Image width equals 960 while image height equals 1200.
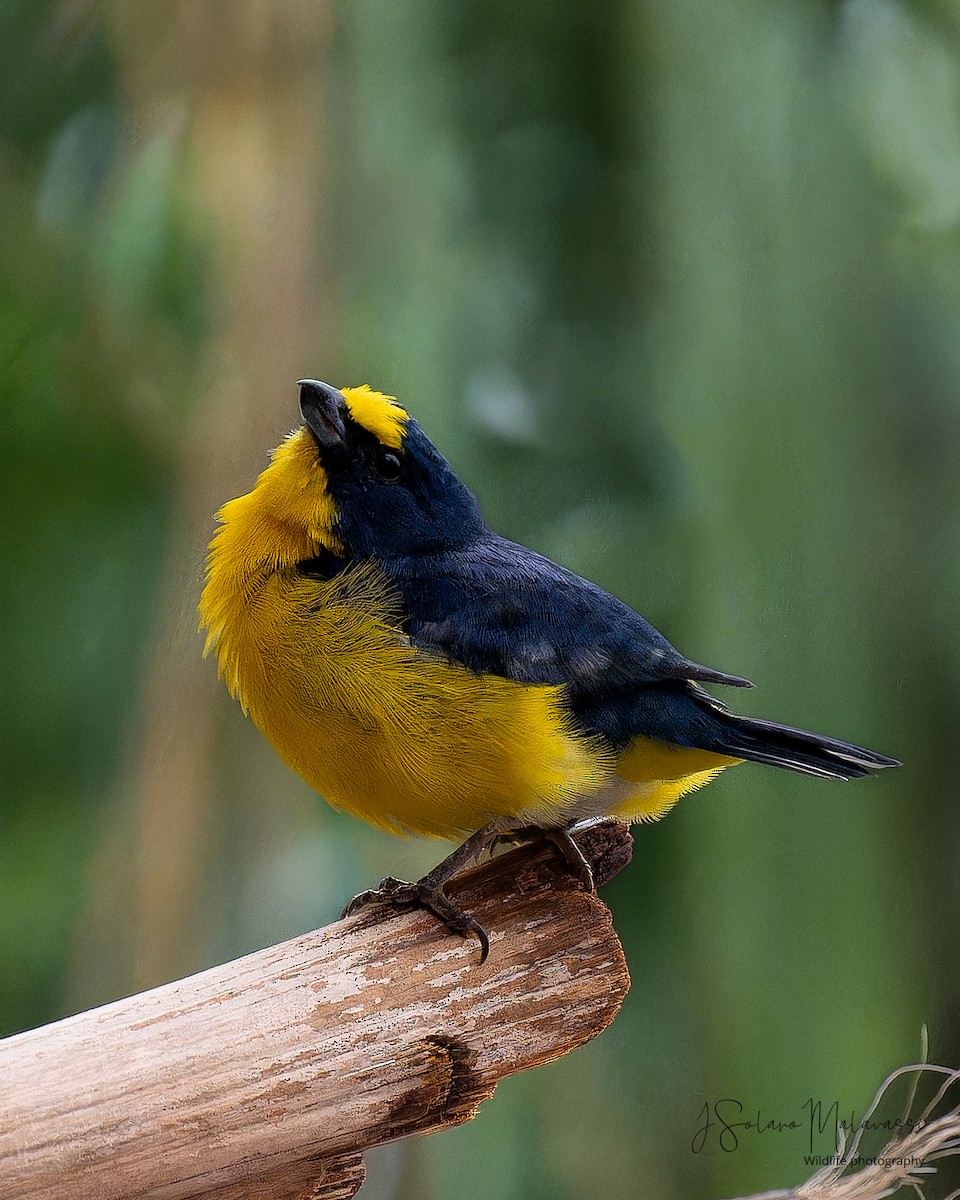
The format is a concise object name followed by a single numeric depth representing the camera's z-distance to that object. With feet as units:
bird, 8.57
